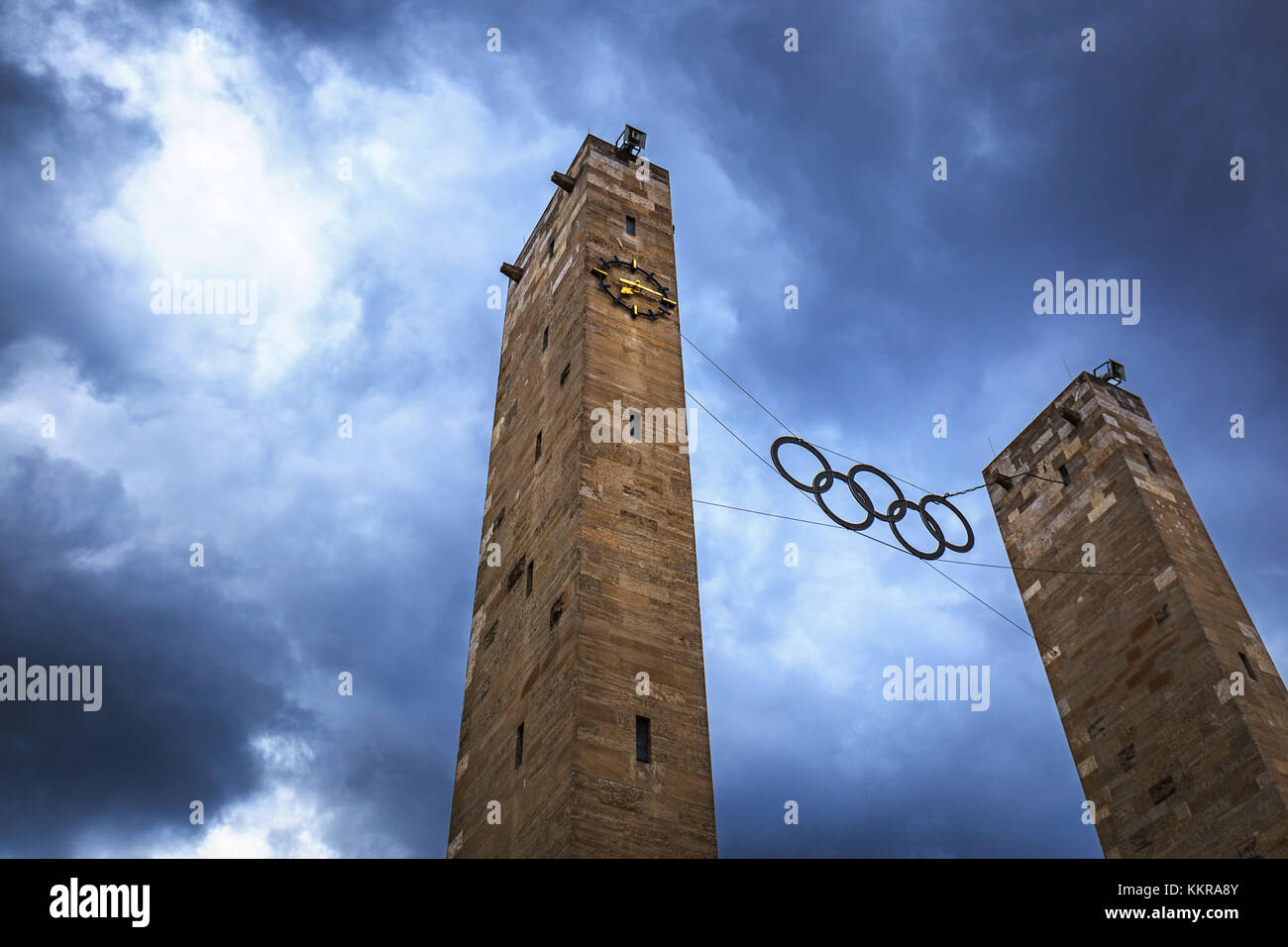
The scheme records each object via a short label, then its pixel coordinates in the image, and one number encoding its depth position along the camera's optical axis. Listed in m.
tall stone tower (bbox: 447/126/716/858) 18.70
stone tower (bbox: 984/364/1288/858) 24.98
